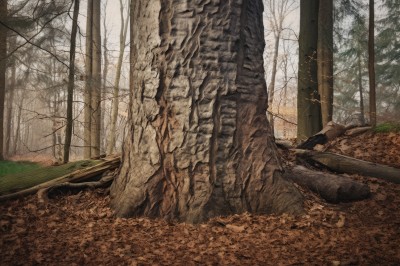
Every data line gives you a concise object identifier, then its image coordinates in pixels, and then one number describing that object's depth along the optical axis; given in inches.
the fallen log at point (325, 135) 215.8
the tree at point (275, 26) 831.7
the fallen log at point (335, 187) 134.9
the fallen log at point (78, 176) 137.6
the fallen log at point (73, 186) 134.5
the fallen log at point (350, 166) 163.0
